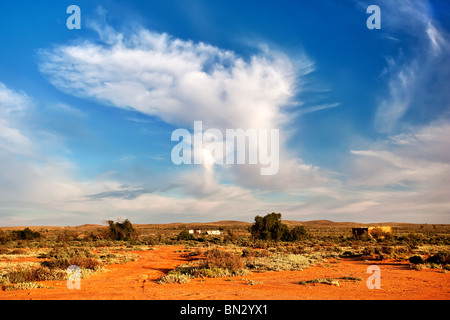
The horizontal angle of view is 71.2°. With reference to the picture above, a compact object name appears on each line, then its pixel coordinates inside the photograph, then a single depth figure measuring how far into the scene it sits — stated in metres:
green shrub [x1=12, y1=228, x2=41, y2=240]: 45.78
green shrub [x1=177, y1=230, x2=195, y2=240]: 47.91
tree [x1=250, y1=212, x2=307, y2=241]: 44.17
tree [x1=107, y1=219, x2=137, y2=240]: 45.84
